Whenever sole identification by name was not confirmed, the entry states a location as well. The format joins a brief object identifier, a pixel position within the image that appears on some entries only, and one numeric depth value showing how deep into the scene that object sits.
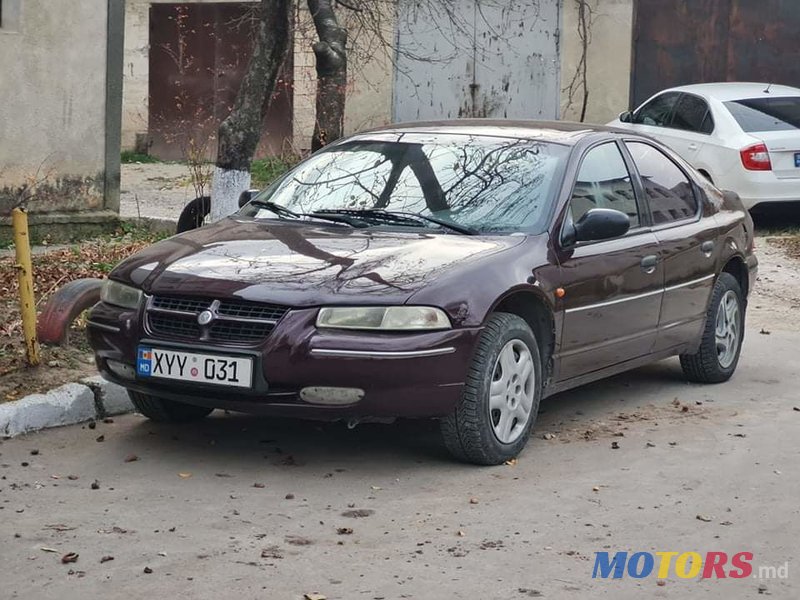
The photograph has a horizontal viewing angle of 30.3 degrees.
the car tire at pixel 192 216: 11.14
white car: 14.45
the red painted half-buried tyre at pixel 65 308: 8.02
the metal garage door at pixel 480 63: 21.64
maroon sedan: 6.09
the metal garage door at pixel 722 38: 20.66
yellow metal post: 7.44
